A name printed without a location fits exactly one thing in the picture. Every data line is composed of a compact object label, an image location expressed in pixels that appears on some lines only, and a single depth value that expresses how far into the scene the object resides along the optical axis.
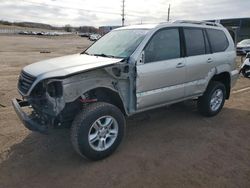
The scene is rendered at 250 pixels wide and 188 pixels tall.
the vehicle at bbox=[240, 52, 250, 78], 7.52
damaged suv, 2.54
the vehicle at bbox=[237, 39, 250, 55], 14.74
